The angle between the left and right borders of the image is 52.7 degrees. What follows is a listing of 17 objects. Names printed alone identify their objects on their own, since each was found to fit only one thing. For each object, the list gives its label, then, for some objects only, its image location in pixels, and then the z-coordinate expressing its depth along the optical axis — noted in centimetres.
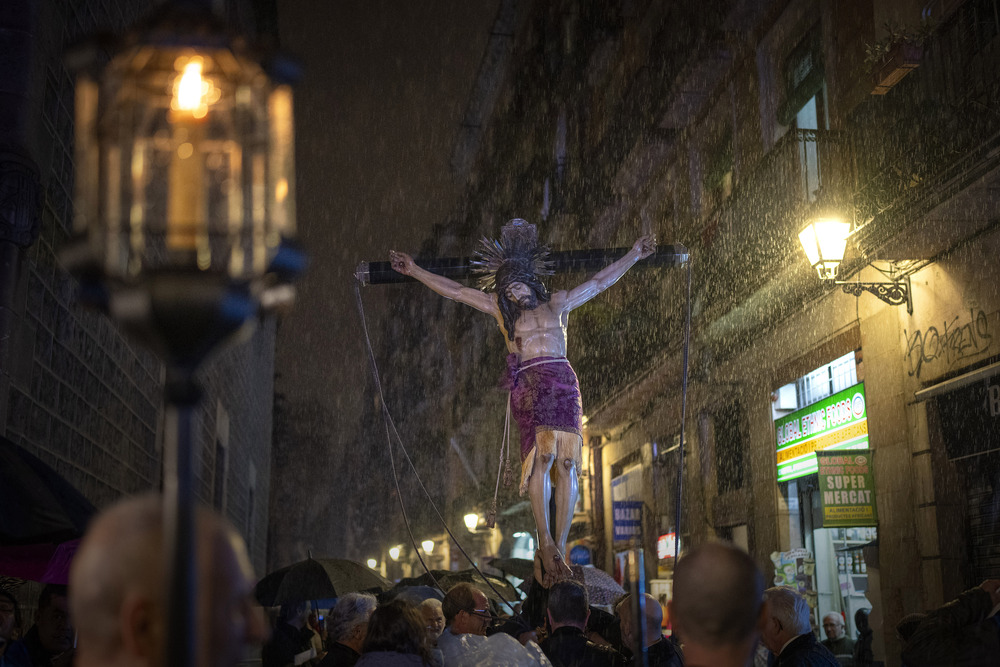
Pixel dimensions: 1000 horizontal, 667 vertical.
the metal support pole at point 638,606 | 275
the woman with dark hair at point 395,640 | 346
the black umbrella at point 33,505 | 407
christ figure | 615
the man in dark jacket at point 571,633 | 387
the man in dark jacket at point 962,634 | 378
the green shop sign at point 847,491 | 1099
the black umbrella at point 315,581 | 882
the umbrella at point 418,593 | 618
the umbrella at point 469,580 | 890
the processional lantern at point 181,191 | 125
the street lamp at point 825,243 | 997
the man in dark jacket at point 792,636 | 367
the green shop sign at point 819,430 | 1192
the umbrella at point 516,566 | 1037
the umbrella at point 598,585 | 652
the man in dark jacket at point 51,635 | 469
